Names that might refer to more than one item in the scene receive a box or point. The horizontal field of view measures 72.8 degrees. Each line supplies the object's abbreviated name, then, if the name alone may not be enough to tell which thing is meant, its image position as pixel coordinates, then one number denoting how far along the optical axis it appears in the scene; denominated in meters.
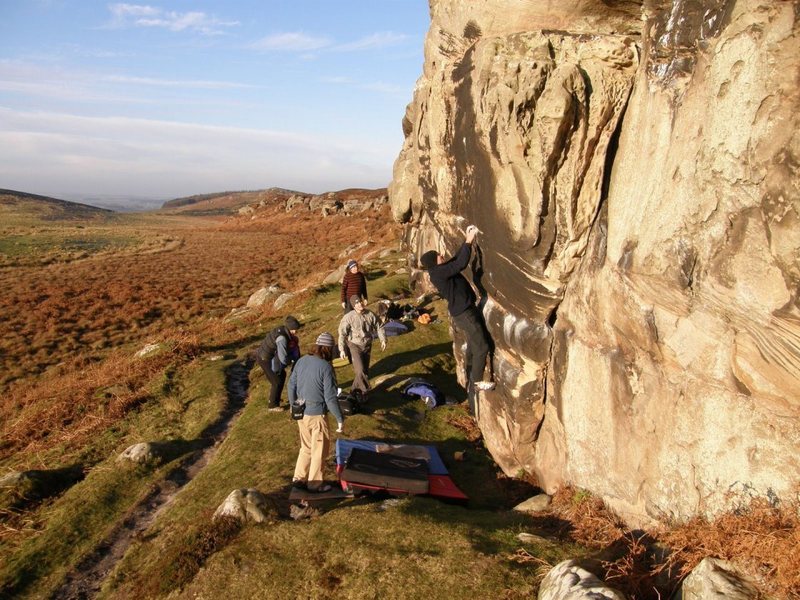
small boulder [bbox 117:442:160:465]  16.19
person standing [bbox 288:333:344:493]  12.71
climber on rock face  14.87
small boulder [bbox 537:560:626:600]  7.55
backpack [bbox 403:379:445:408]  19.14
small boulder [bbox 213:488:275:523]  11.34
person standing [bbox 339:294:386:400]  18.48
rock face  7.38
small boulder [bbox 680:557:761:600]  7.27
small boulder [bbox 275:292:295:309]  38.12
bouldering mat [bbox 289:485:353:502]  12.59
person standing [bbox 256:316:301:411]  17.94
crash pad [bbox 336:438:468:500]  13.25
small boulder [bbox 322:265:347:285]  42.03
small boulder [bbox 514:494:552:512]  12.45
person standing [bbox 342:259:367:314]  22.05
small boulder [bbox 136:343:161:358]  28.34
